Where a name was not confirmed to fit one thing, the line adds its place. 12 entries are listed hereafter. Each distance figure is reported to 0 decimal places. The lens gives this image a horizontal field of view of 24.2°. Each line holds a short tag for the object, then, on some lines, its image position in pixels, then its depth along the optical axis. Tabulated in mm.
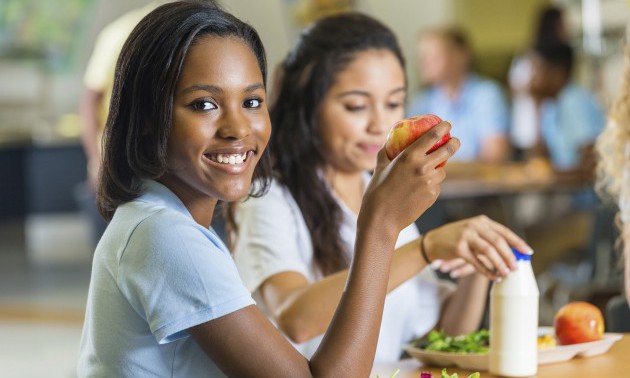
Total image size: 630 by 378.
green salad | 1987
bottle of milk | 1863
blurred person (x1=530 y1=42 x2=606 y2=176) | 5749
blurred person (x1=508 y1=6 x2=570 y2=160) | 7512
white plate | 1942
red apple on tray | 2038
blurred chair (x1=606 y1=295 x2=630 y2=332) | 2440
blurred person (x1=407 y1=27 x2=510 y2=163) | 6125
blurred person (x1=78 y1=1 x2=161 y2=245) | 5053
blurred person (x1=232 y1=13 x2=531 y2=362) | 2247
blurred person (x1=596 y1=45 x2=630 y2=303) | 2508
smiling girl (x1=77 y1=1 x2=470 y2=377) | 1589
